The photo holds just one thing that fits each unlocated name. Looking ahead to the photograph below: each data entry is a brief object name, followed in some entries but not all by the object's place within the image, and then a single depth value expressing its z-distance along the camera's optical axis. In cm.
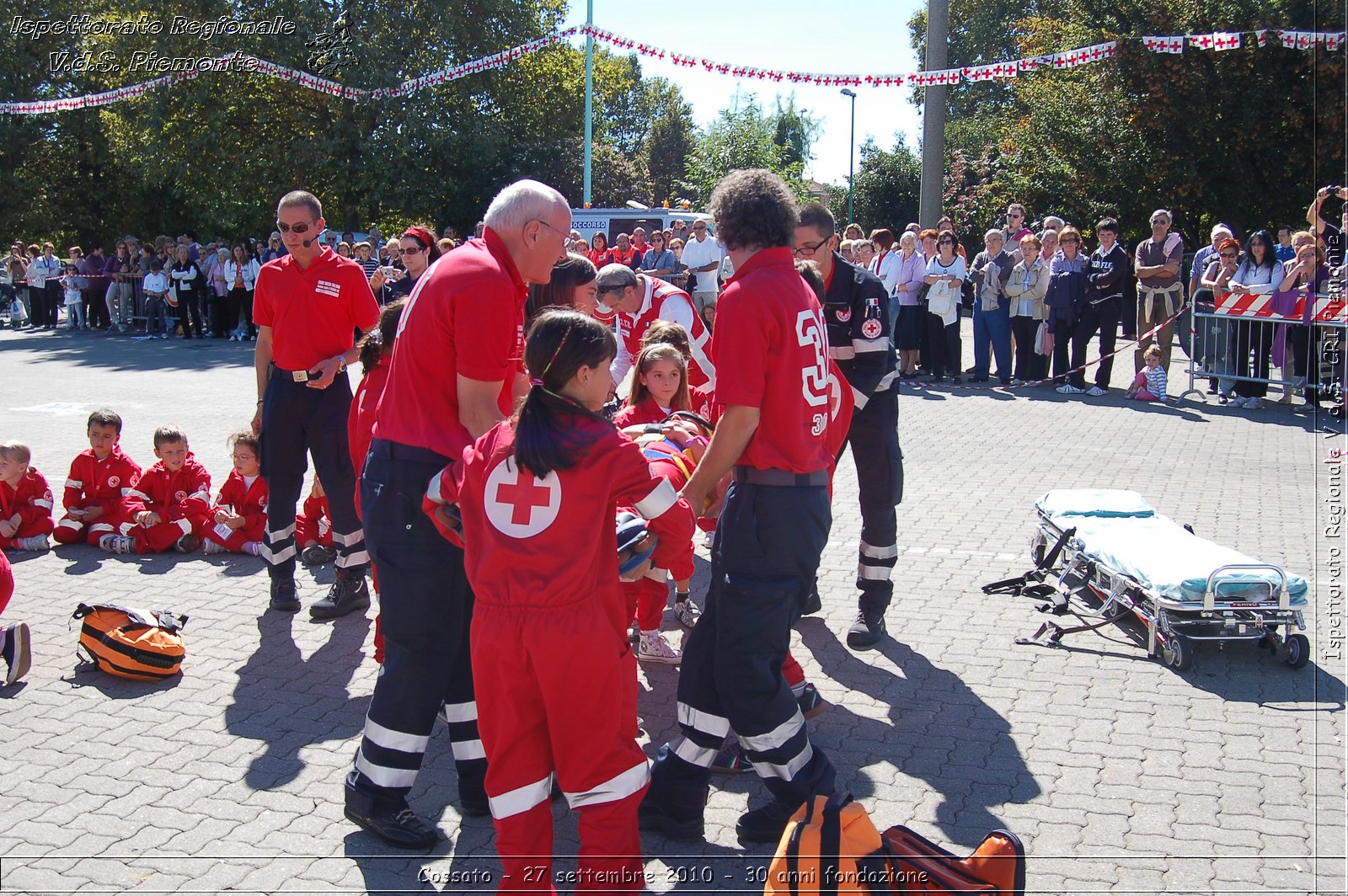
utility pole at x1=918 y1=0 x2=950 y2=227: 1903
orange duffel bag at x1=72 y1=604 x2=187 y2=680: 520
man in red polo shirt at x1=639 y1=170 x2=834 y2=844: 367
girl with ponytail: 316
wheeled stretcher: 531
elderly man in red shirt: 373
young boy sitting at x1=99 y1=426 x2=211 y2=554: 741
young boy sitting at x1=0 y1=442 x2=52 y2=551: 749
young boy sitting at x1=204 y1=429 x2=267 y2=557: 741
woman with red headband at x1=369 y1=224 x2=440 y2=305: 726
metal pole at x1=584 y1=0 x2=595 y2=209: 2527
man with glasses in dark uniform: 551
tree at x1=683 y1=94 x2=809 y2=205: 4109
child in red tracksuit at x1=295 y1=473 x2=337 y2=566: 737
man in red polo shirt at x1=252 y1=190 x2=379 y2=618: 604
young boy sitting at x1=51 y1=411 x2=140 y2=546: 757
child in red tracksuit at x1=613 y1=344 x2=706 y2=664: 552
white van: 2591
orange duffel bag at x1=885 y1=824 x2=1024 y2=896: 296
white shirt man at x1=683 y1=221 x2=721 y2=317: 1925
